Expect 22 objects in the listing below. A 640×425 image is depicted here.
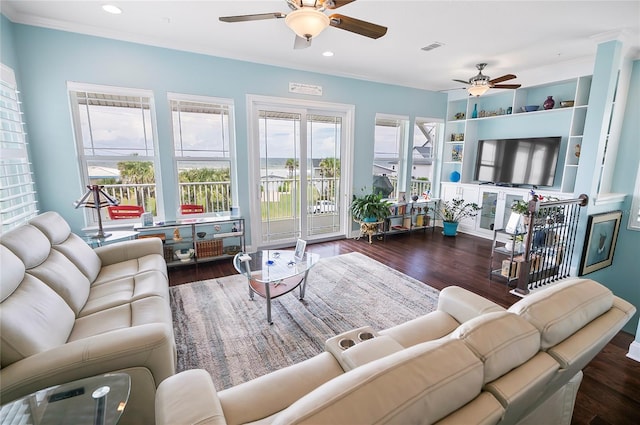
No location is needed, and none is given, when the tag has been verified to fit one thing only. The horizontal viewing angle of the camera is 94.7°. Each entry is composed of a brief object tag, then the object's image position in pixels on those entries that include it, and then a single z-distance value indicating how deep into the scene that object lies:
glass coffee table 2.63
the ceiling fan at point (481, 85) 4.20
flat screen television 4.66
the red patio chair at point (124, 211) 3.69
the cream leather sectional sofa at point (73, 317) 1.32
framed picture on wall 3.54
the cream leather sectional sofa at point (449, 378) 0.69
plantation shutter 2.58
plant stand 5.11
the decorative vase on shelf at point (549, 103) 4.50
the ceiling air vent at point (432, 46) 3.54
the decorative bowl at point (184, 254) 3.88
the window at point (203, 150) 3.88
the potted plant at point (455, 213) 5.64
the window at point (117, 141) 3.41
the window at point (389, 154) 5.57
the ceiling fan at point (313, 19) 1.91
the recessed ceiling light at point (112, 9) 2.69
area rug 2.18
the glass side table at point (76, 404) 1.09
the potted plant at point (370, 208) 5.06
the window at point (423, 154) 6.07
